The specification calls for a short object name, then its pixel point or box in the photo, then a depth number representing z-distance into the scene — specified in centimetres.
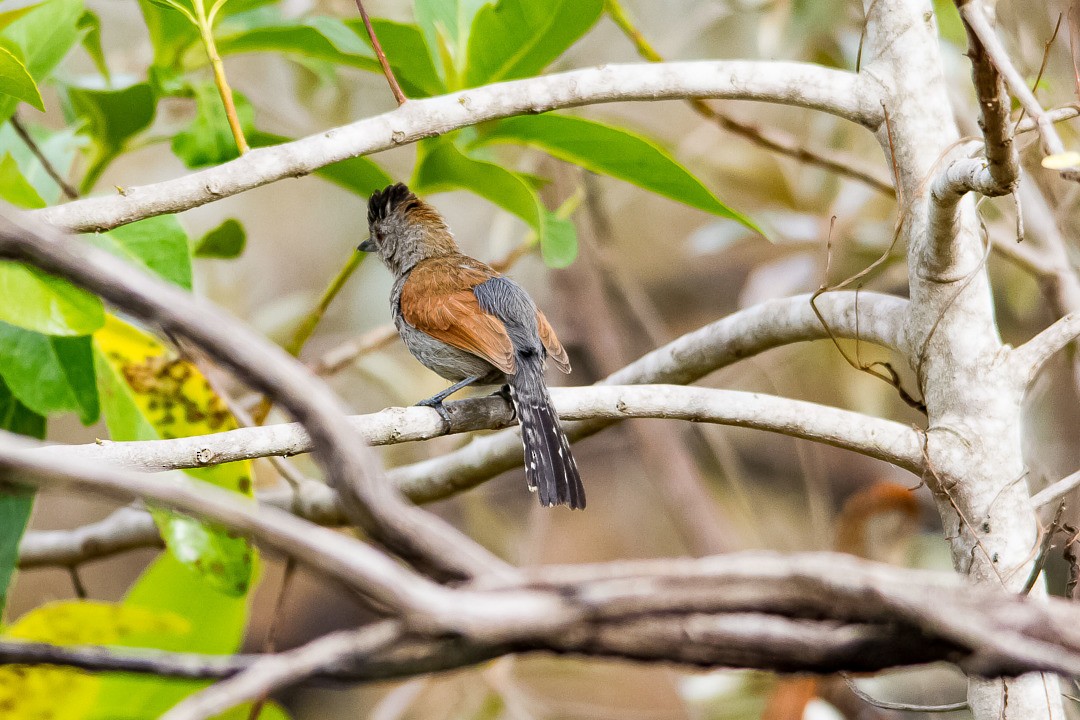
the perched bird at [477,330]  425
